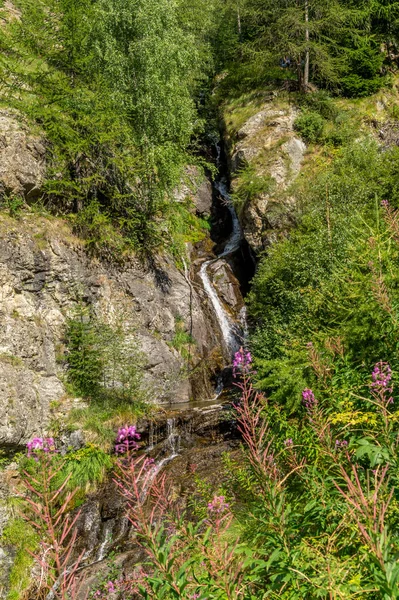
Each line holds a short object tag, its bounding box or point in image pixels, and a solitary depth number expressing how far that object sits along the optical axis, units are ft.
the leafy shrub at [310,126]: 60.39
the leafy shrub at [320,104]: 63.00
